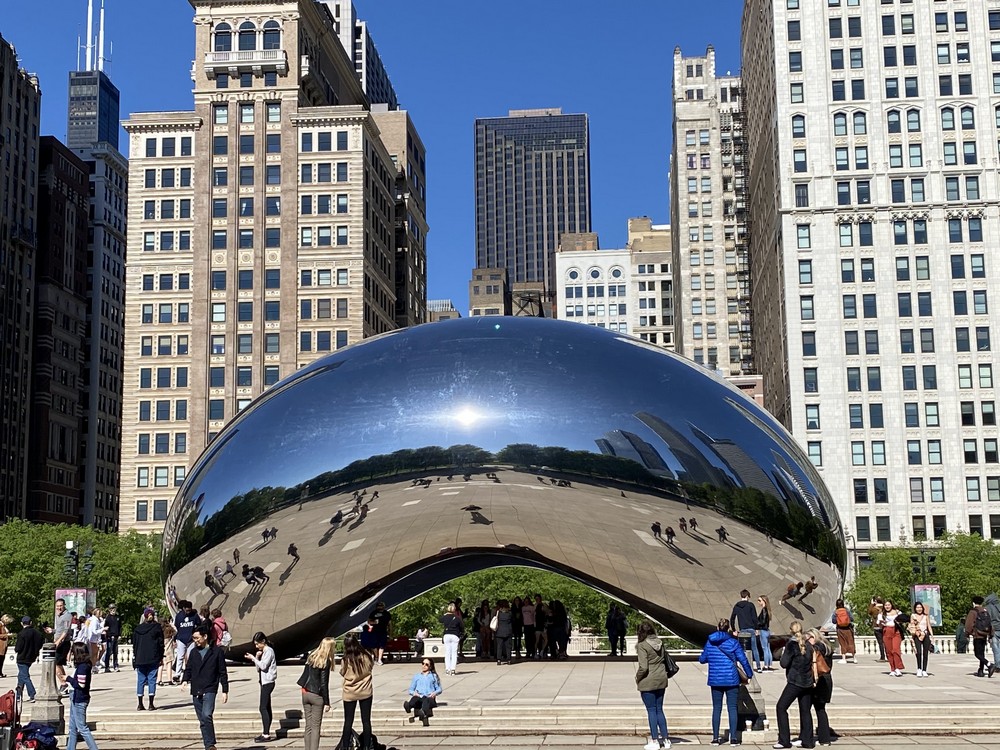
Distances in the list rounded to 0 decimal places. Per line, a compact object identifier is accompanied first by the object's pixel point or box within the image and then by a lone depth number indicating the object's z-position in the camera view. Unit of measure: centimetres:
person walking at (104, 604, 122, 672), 2605
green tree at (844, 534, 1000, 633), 5344
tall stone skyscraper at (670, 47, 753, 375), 12188
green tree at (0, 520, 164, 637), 5503
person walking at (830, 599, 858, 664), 2395
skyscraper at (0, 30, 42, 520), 10738
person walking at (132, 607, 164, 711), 1653
